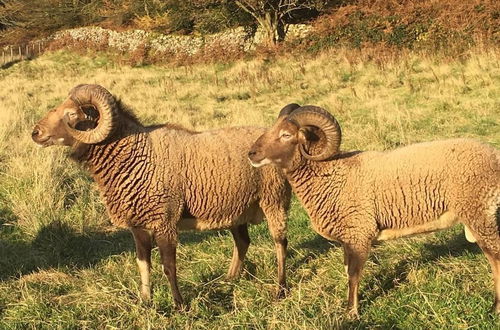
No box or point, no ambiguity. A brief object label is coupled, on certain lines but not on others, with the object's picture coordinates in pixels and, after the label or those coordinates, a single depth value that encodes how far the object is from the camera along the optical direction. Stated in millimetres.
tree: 27406
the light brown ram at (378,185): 4746
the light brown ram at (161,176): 5418
